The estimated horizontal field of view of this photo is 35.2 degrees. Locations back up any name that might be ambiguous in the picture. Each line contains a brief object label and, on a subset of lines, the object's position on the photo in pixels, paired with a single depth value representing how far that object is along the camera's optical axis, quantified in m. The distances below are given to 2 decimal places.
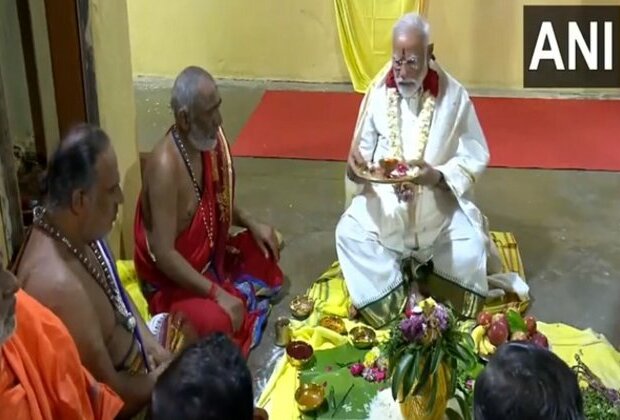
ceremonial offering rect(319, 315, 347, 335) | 3.70
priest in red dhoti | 3.46
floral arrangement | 2.67
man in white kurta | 3.83
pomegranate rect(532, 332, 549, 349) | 3.23
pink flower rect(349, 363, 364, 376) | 3.21
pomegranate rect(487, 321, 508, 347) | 3.32
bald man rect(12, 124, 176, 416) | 2.58
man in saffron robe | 2.22
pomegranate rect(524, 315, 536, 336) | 3.38
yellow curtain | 6.84
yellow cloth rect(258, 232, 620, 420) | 3.33
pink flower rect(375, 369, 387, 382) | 3.16
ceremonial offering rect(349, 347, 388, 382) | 3.17
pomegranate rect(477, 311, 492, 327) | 3.38
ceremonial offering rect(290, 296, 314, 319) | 3.88
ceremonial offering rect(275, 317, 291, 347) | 3.70
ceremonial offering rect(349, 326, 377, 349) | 3.48
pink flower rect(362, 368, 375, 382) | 3.17
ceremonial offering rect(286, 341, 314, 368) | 3.35
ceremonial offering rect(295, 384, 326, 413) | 3.05
